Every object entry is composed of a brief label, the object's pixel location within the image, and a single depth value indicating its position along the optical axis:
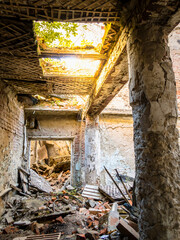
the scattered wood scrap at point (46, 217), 3.57
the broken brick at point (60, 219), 3.42
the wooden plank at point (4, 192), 4.01
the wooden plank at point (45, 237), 2.77
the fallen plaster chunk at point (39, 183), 6.07
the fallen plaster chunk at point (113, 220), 2.72
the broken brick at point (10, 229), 3.10
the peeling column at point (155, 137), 1.37
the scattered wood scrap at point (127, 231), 2.02
